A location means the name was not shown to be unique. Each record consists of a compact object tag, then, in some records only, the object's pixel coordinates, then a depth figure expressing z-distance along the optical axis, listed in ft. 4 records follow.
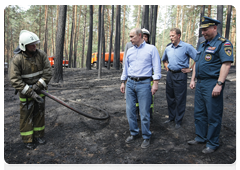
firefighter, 10.39
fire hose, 11.42
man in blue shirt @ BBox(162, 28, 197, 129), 13.12
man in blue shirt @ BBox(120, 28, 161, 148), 10.52
